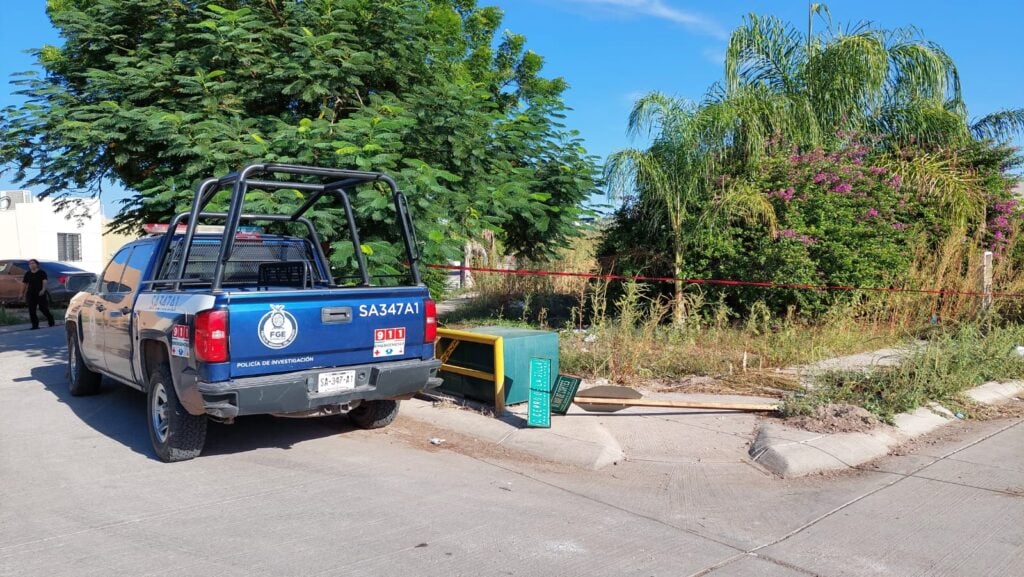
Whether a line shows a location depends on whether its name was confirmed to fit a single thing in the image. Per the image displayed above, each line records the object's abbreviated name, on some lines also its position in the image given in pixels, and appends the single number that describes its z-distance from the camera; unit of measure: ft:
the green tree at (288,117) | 31.89
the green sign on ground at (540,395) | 23.16
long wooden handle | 24.21
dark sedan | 75.31
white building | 118.32
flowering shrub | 39.75
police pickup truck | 18.90
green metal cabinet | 25.90
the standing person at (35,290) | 56.08
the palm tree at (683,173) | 40.75
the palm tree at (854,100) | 43.50
